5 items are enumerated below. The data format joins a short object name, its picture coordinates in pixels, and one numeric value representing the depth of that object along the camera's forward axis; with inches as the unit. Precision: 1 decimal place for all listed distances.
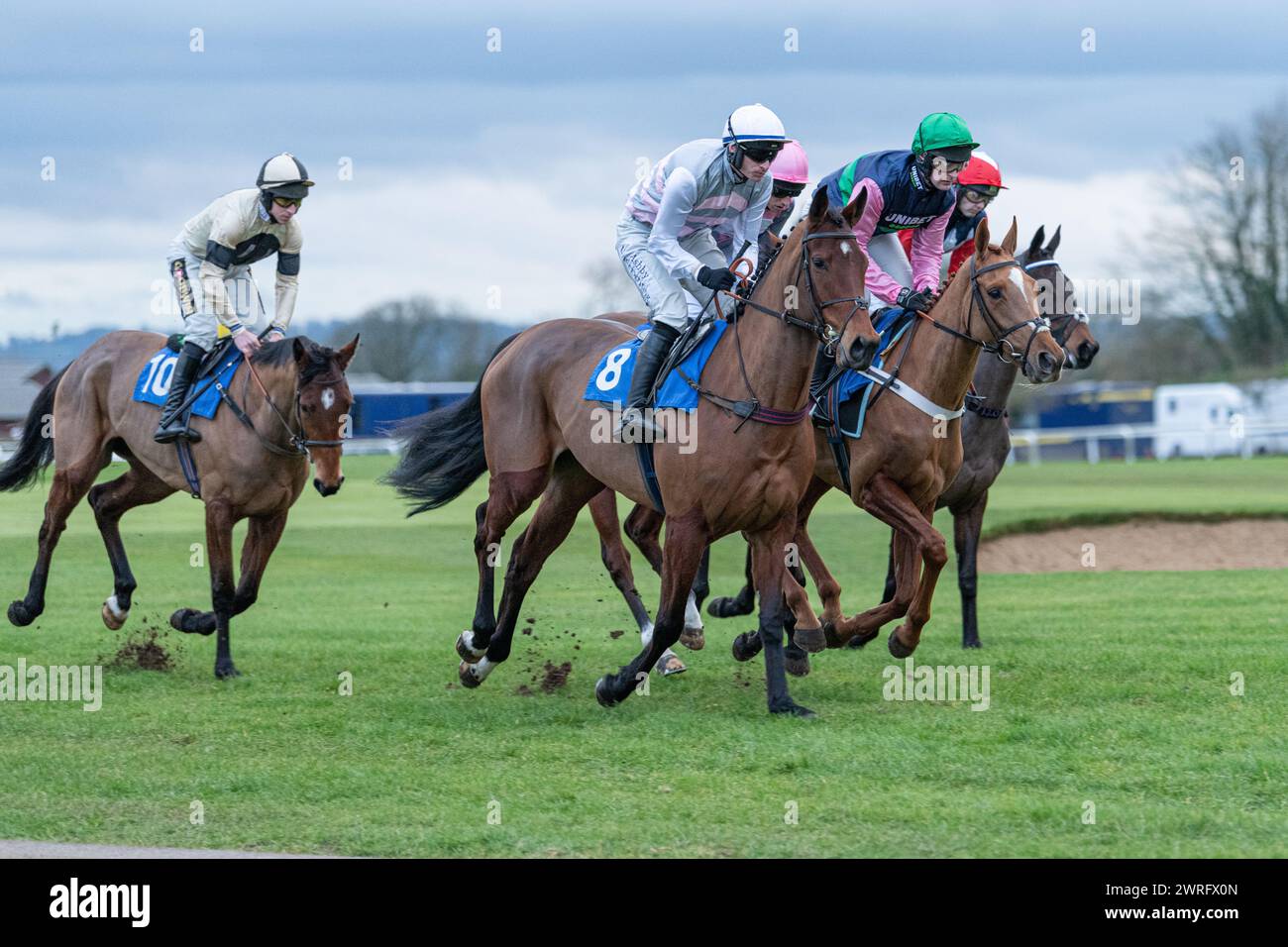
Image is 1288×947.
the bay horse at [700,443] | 549.6
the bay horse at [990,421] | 753.6
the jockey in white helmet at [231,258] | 727.7
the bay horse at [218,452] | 710.5
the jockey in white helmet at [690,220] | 569.9
